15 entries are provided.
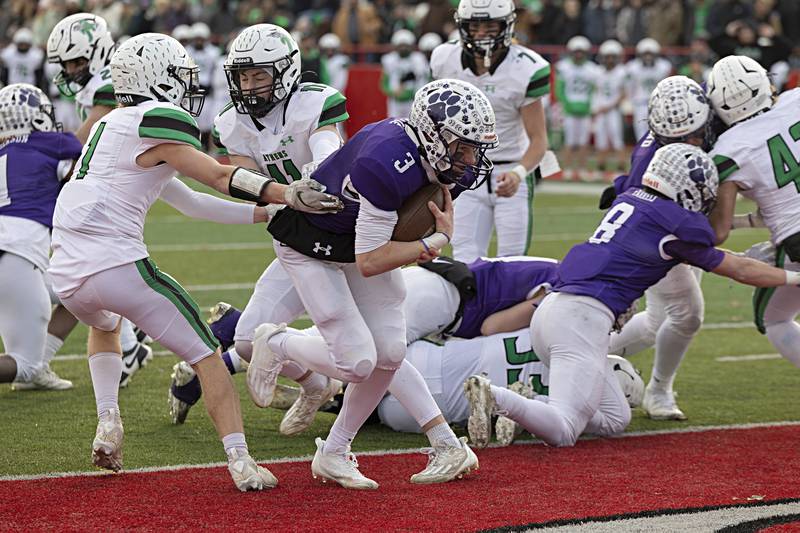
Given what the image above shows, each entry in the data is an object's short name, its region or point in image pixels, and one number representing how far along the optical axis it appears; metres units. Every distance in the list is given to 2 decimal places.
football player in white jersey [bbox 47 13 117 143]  12.53
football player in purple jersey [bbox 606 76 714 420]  10.44
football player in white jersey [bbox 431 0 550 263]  12.77
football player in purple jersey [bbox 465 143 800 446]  9.66
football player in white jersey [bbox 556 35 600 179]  33.62
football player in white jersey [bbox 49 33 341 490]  8.34
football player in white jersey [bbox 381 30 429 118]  33.87
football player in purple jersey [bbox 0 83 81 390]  11.09
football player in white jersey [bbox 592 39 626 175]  33.75
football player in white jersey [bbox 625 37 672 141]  33.37
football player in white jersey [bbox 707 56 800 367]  10.29
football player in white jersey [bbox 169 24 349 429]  9.57
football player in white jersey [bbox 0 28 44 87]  37.12
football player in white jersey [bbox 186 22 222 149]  36.44
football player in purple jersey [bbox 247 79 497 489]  8.17
